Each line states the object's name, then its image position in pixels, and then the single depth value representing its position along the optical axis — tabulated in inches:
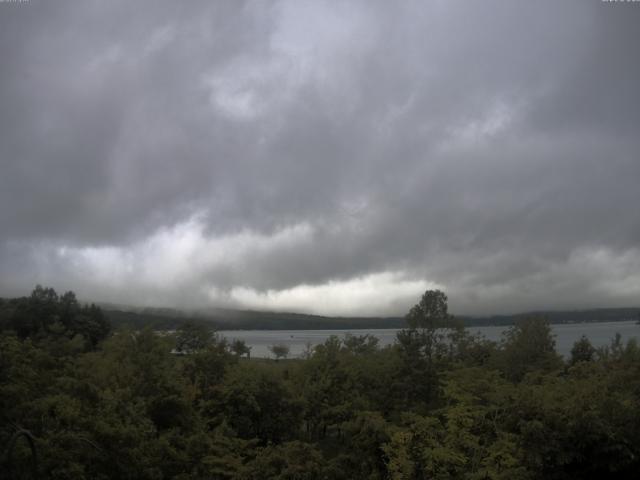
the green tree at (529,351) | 1582.2
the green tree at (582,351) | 2133.4
